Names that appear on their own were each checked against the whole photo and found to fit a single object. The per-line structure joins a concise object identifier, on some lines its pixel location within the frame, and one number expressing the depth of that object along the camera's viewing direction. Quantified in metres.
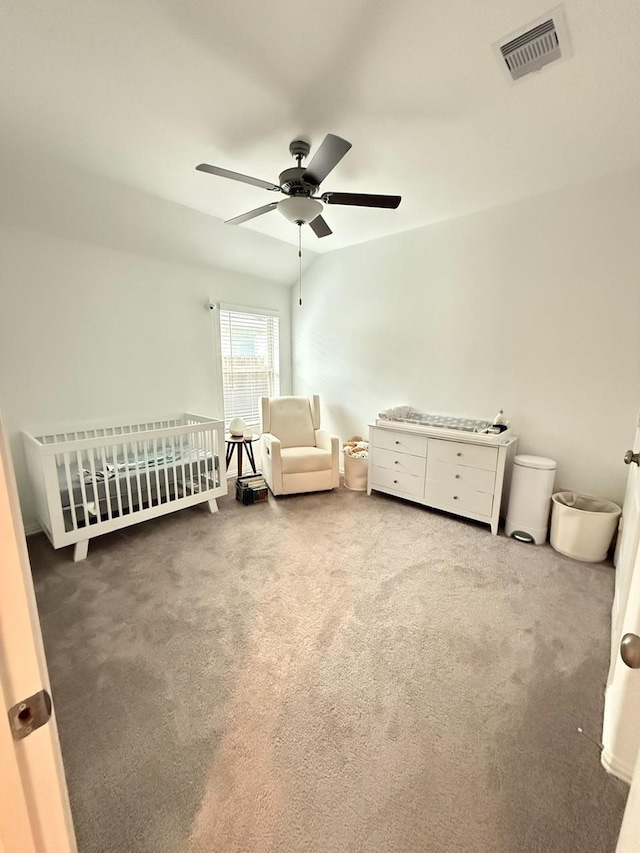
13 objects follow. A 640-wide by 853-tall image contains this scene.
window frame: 4.04
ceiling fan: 1.85
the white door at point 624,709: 1.12
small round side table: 3.55
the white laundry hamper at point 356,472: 3.69
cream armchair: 3.44
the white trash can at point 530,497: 2.62
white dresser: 2.80
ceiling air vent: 1.40
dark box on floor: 3.36
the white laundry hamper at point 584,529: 2.38
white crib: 2.31
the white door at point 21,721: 0.45
